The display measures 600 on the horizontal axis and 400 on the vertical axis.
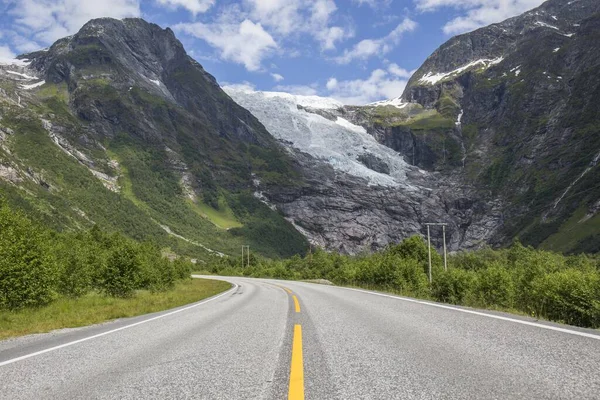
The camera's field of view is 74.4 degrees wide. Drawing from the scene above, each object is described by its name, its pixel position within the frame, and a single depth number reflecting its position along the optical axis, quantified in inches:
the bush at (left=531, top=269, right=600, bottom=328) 570.3
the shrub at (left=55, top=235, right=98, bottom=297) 1120.8
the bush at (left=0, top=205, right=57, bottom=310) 738.2
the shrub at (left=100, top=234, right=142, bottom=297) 1293.1
